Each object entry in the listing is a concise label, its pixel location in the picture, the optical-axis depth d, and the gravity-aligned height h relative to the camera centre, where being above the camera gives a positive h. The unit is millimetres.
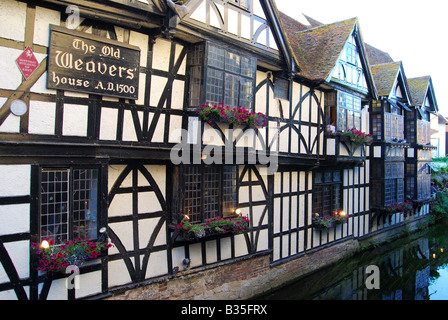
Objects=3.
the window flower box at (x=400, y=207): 16816 -1885
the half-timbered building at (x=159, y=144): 6152 +550
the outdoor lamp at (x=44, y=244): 6090 -1413
